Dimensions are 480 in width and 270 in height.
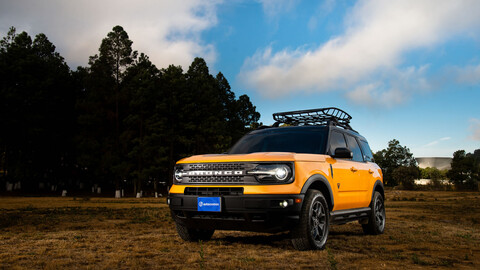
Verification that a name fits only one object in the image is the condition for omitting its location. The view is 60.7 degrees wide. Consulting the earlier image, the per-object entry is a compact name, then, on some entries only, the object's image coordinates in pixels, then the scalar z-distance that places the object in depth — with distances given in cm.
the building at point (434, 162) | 17612
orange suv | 568
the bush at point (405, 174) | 9015
